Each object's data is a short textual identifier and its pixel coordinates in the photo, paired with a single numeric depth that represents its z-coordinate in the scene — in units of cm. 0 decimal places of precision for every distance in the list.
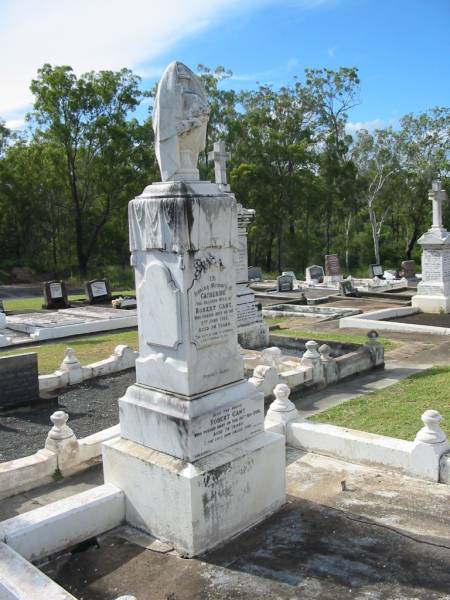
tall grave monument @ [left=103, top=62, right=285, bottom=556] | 494
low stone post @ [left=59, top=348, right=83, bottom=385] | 1137
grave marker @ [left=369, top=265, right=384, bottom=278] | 3294
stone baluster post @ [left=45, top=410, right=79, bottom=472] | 691
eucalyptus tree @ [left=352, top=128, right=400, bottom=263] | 4347
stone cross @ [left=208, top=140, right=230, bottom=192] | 1536
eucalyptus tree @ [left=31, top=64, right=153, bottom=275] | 3666
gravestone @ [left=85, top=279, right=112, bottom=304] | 2536
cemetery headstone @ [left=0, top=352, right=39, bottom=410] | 985
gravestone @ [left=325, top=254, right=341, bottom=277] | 3072
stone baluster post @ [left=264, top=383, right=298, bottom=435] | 729
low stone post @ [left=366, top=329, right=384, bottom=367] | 1167
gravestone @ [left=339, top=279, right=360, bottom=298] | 2434
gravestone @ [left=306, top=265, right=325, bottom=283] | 3077
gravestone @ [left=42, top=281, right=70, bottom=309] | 2391
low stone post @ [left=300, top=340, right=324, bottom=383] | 1053
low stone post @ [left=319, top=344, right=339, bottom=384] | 1066
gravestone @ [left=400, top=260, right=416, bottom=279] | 3144
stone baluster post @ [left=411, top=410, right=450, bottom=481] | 598
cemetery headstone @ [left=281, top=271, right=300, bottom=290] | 2926
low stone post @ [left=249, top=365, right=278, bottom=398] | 962
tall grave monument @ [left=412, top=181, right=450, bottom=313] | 1919
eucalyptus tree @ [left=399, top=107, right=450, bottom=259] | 4253
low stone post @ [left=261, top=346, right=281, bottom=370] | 1142
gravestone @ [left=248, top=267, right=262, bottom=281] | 3244
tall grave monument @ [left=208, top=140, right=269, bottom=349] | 1465
